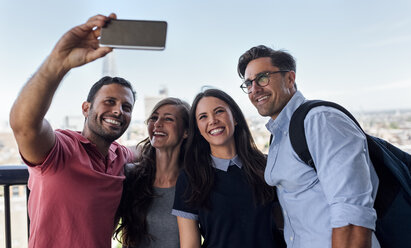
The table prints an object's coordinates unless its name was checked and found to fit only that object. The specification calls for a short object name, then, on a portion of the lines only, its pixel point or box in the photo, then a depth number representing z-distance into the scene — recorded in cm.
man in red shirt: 78
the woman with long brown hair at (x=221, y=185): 116
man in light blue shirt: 75
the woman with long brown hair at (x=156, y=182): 129
